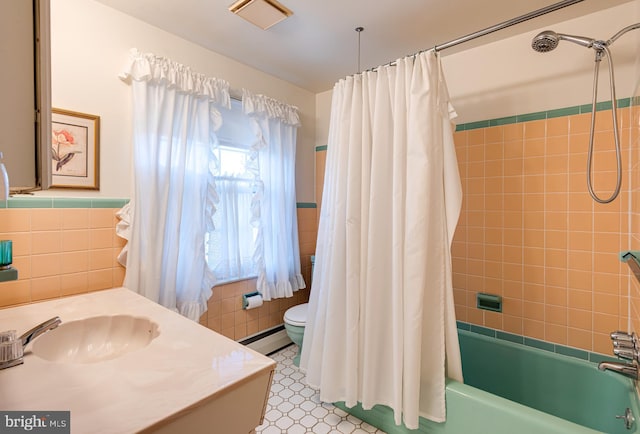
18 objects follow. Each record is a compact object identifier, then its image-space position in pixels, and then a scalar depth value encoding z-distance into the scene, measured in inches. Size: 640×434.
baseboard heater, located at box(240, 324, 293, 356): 93.1
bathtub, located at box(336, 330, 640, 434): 46.4
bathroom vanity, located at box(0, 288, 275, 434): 25.8
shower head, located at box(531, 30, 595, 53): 55.6
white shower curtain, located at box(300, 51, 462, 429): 53.3
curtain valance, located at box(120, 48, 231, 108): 65.6
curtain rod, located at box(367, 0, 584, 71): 49.8
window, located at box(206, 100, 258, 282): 84.3
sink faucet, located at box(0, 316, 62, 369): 31.8
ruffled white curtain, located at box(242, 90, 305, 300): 90.1
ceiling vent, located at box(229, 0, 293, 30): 60.8
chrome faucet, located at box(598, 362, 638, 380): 46.4
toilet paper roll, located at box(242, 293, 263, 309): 88.7
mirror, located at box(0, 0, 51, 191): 17.5
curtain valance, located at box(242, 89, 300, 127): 87.9
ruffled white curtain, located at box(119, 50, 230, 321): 65.7
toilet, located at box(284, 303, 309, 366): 82.6
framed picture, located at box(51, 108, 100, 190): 58.7
